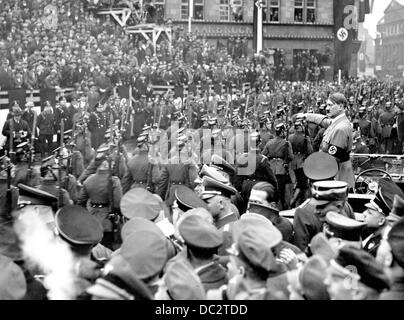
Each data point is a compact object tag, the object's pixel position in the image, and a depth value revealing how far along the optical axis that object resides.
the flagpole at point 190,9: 35.69
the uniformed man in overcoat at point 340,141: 8.80
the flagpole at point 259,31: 37.94
